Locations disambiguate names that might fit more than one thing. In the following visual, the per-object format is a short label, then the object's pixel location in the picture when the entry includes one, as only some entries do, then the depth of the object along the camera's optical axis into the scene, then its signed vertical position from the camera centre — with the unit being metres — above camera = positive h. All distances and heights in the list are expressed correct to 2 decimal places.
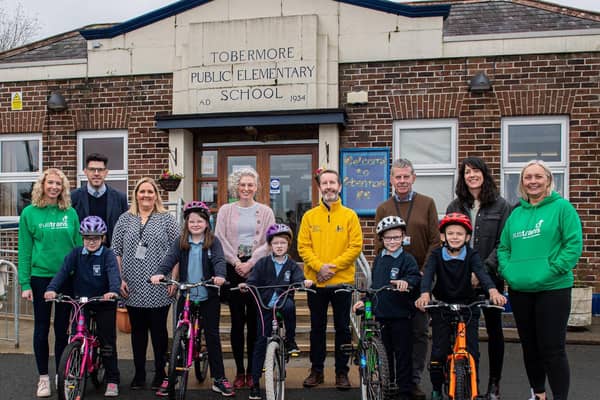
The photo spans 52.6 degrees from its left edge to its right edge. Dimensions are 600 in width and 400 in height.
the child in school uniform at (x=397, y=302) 4.82 -0.89
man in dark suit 5.72 -0.09
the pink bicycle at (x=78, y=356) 4.58 -1.32
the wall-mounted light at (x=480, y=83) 8.12 +1.47
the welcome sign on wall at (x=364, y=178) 8.41 +0.19
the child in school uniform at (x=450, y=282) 4.49 -0.68
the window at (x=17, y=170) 9.52 +0.30
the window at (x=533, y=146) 8.16 +0.64
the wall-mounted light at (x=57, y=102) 9.22 +1.33
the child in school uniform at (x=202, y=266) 5.14 -0.64
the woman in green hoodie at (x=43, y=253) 5.19 -0.55
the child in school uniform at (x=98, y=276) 5.07 -0.72
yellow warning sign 9.45 +1.37
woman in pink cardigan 5.34 -0.47
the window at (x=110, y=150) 9.25 +0.61
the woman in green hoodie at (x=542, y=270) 4.27 -0.55
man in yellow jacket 5.25 -0.56
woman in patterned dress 5.24 -0.67
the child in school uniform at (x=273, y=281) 4.94 -0.76
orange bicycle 4.14 -1.18
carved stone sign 8.55 +1.80
